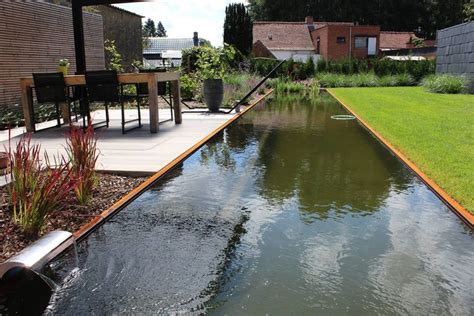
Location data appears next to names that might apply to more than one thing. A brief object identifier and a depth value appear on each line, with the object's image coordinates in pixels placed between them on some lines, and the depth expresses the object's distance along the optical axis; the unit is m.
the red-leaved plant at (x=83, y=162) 3.89
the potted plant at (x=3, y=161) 4.83
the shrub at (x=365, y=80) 24.03
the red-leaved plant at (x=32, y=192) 3.22
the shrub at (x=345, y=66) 26.25
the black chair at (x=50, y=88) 7.69
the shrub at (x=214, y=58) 13.15
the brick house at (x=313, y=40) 42.53
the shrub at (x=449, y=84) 17.44
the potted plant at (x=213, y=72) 11.43
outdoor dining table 7.44
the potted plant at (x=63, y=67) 8.06
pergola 8.86
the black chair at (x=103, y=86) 7.49
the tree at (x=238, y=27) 25.08
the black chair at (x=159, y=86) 9.54
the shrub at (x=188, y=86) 14.74
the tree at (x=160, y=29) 116.75
